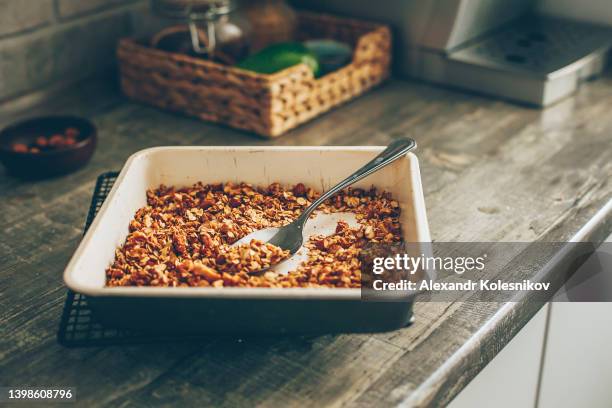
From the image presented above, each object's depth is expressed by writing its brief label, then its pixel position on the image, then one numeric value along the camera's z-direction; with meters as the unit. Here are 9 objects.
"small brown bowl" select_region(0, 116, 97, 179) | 0.98
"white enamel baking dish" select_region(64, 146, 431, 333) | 0.58
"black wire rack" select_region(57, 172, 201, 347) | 0.64
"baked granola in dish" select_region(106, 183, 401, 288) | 0.66
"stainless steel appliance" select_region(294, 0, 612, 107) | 1.22
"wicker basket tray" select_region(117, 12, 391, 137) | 1.09
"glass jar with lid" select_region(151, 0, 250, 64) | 1.16
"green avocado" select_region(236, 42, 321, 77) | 1.15
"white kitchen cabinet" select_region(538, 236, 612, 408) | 0.88
